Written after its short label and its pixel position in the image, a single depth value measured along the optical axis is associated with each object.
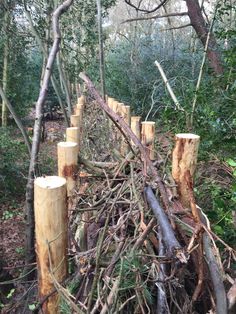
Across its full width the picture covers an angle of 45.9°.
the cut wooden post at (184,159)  1.40
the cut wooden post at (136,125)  2.22
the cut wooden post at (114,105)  3.39
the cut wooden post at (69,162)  1.53
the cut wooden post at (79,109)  3.37
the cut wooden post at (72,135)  2.04
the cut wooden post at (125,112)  2.90
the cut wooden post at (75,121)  2.74
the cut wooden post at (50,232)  1.13
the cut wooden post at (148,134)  1.95
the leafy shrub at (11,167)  4.07
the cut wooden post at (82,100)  4.40
